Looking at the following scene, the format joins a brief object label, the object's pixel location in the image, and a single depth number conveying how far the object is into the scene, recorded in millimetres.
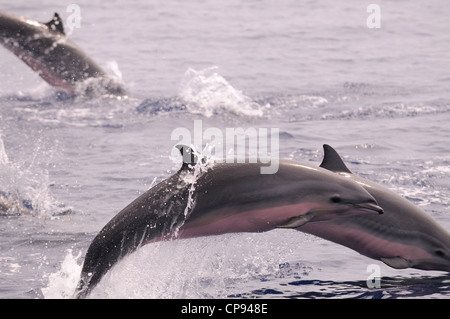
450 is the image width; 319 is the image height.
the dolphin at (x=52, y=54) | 18172
